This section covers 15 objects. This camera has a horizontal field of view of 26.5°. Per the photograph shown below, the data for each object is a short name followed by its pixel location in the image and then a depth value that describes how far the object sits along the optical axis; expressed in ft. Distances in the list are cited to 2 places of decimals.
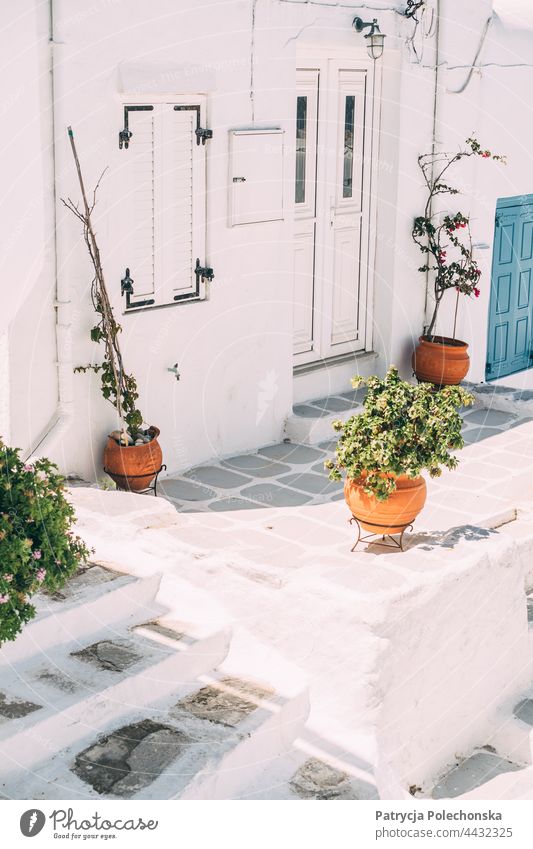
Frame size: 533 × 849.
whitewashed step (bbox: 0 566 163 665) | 15.11
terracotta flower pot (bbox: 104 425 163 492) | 24.34
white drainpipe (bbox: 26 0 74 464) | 23.09
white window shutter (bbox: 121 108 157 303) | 24.62
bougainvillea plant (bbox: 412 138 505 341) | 33.12
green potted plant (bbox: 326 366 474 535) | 20.89
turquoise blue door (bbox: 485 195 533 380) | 37.55
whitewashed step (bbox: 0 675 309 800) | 13.16
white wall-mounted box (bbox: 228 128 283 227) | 26.81
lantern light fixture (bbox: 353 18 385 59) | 29.60
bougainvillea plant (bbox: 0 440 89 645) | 12.82
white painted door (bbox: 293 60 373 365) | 30.07
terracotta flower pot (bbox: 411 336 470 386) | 32.96
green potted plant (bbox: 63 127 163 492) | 23.86
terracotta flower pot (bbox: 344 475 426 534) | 21.42
